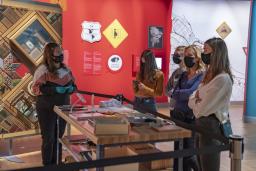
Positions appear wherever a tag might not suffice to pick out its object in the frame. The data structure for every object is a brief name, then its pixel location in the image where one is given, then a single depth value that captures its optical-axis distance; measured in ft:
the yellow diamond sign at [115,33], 28.35
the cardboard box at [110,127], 8.32
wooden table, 8.26
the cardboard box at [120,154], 10.32
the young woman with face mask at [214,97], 10.15
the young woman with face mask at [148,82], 15.03
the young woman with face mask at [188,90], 12.62
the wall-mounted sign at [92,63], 27.58
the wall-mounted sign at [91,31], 27.22
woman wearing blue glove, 13.84
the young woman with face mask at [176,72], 13.90
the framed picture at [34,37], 16.05
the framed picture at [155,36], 30.27
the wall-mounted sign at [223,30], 33.65
